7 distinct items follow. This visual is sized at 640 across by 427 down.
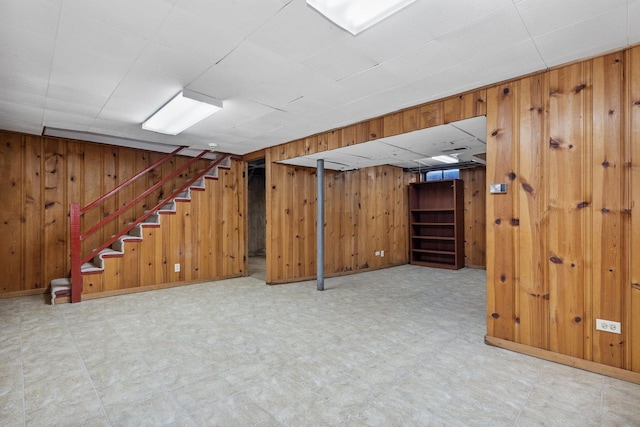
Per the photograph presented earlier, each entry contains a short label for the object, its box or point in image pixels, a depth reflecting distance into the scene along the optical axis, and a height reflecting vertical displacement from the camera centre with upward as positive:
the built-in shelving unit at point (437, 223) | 6.57 -0.27
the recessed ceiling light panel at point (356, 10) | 1.64 +1.11
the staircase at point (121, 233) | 3.90 -0.24
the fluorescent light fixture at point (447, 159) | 5.75 +1.00
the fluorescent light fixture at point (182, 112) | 2.91 +1.07
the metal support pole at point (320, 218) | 4.72 -0.09
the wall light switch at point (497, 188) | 2.59 +0.19
